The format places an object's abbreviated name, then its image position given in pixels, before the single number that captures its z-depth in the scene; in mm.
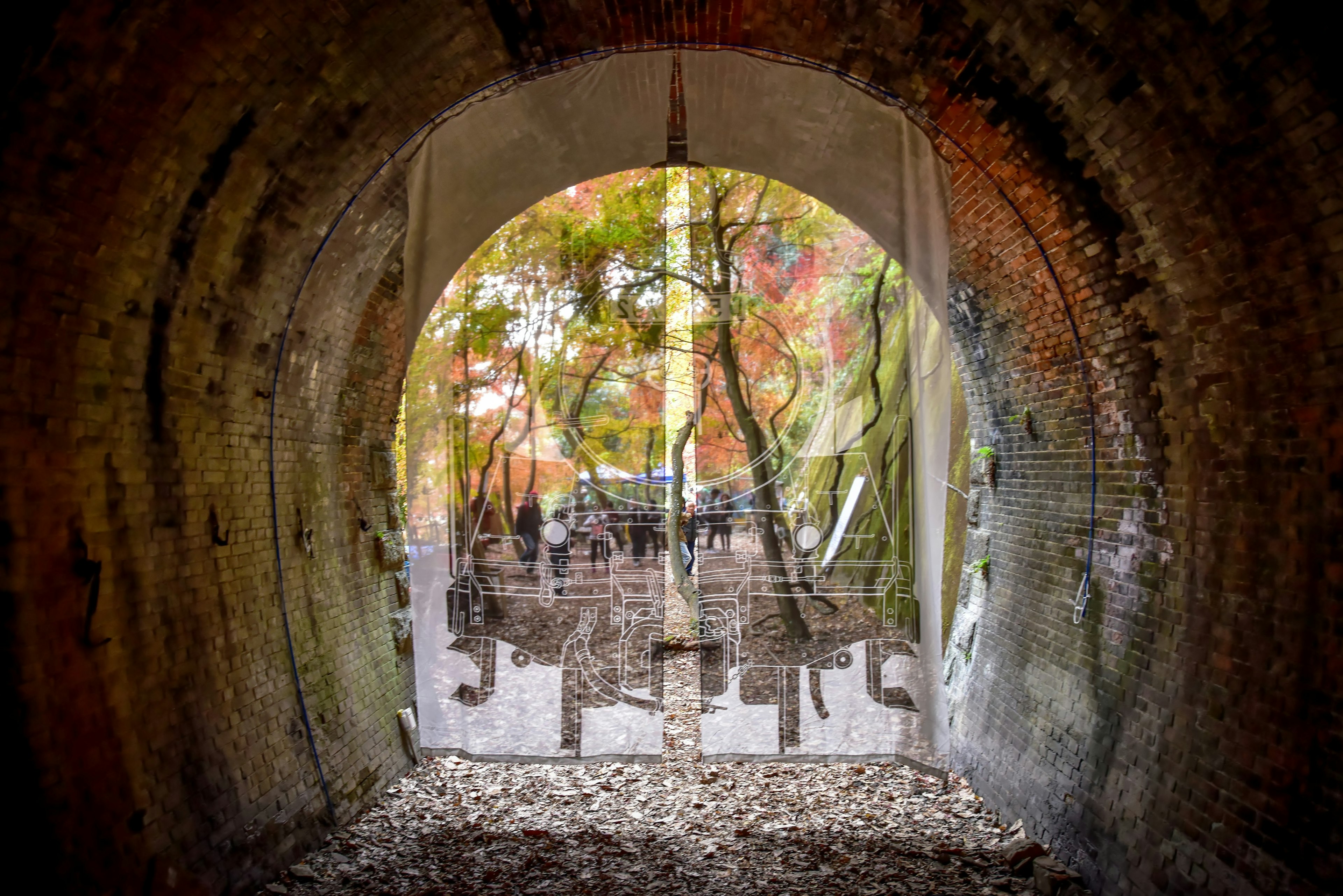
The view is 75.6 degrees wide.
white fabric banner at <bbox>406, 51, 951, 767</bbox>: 5449
